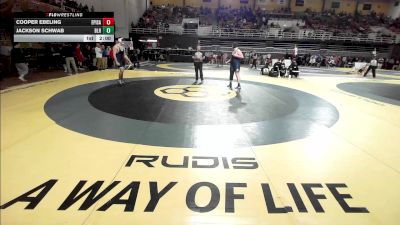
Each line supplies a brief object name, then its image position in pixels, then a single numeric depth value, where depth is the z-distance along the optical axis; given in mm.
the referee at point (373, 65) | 17044
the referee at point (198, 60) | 11312
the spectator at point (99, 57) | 15228
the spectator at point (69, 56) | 12320
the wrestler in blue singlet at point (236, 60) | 9906
